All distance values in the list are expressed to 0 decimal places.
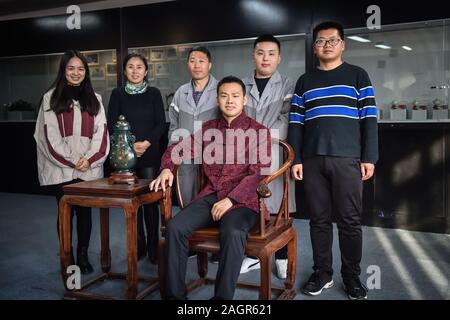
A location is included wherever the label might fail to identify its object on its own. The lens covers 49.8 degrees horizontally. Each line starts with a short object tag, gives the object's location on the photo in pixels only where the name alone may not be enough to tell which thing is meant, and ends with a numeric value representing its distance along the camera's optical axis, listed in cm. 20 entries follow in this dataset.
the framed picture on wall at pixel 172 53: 580
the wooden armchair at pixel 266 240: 235
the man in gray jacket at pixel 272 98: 300
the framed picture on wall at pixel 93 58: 616
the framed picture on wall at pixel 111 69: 606
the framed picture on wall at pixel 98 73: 619
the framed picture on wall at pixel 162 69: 600
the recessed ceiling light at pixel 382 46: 508
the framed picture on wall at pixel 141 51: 590
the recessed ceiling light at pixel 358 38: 509
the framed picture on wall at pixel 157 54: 589
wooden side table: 260
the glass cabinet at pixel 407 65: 470
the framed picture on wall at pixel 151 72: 603
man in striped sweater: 270
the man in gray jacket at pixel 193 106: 313
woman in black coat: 341
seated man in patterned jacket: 232
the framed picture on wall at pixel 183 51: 571
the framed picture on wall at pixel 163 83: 611
